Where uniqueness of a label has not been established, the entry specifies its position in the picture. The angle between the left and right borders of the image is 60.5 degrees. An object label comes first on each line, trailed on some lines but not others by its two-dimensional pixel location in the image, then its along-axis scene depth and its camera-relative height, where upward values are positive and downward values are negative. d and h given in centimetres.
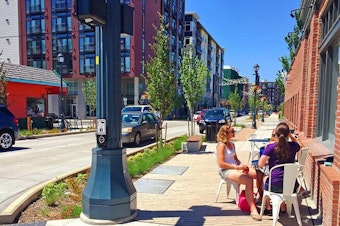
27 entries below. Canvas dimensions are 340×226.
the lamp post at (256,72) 2541 +256
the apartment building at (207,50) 6962 +1483
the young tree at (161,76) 1067 +88
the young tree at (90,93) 2703 +61
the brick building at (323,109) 378 -17
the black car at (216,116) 1930 -107
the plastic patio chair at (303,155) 496 -92
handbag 471 -167
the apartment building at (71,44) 4612 +921
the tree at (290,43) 2244 +476
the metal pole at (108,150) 409 -71
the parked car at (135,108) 2941 -83
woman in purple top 425 -78
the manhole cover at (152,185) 598 -185
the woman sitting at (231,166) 457 -108
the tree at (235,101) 3781 -6
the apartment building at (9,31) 5075 +1200
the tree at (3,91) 1670 +46
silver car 1357 -131
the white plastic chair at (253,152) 799 -144
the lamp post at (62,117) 2050 -130
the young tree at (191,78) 1326 +101
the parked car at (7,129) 1201 -125
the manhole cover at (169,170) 767 -190
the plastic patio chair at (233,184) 485 -141
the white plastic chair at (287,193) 405 -132
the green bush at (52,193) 513 -168
